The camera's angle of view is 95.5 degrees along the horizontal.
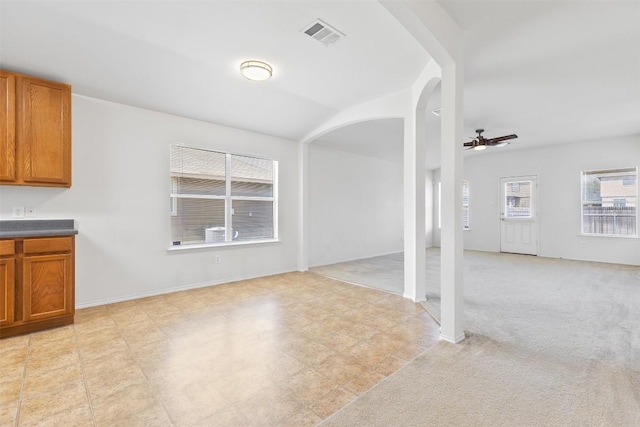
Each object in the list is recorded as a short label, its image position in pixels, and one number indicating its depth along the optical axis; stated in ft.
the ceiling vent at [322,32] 8.73
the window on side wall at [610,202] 20.61
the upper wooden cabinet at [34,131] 9.48
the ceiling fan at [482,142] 18.28
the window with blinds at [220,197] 14.49
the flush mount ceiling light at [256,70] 10.51
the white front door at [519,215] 24.70
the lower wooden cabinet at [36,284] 9.07
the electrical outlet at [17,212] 10.44
